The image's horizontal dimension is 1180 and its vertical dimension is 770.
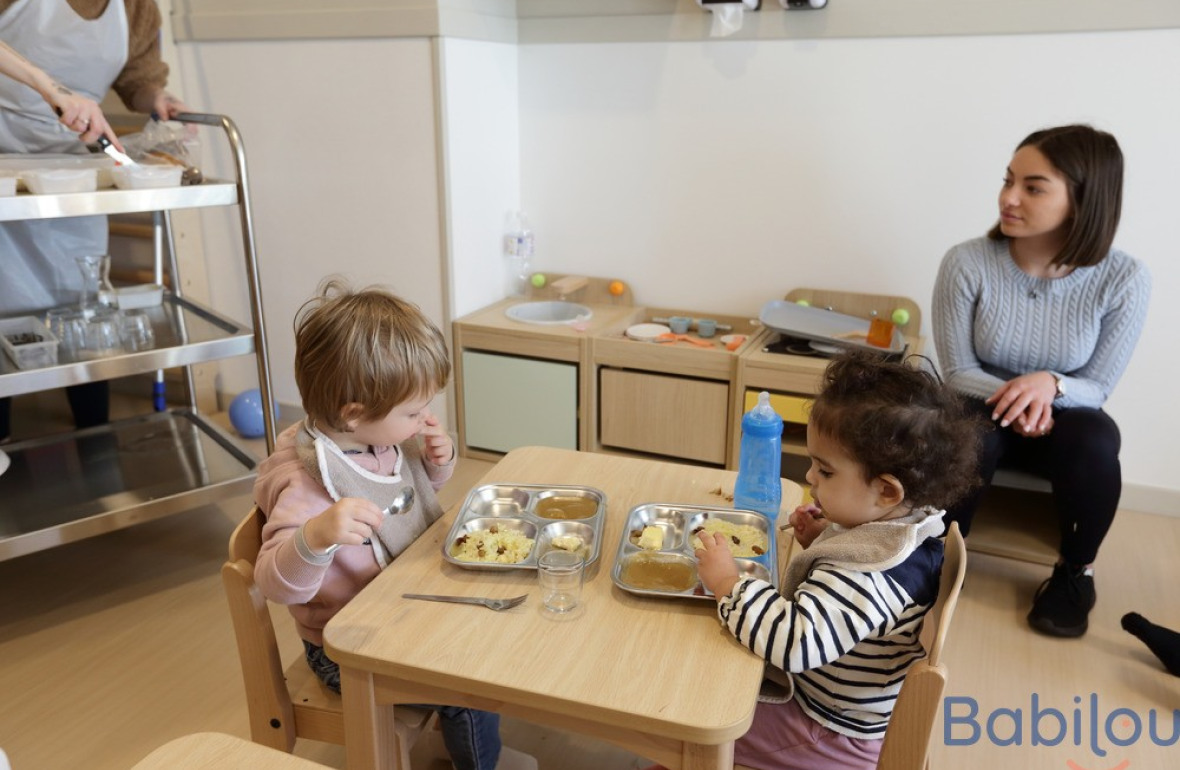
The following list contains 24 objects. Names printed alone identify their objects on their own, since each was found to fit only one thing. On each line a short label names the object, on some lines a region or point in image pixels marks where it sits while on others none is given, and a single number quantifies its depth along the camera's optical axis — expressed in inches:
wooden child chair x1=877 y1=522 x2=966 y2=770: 35.7
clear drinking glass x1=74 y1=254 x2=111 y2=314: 80.4
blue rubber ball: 107.0
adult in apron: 74.0
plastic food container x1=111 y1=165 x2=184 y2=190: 67.6
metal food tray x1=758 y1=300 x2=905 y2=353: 92.5
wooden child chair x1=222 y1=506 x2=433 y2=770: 41.7
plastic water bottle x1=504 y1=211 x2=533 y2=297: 112.7
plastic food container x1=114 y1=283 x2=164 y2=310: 84.0
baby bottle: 50.2
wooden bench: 77.8
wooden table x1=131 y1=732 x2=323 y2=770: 31.0
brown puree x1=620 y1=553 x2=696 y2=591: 41.8
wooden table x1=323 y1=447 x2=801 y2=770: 34.1
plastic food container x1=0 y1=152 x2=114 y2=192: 65.6
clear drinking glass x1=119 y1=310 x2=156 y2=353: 74.8
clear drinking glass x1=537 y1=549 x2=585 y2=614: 40.3
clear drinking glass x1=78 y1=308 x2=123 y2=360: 73.0
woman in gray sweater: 73.1
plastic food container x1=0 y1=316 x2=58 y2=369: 68.2
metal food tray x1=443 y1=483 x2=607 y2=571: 44.7
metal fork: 40.2
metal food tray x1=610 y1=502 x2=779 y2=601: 41.6
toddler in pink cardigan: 40.9
